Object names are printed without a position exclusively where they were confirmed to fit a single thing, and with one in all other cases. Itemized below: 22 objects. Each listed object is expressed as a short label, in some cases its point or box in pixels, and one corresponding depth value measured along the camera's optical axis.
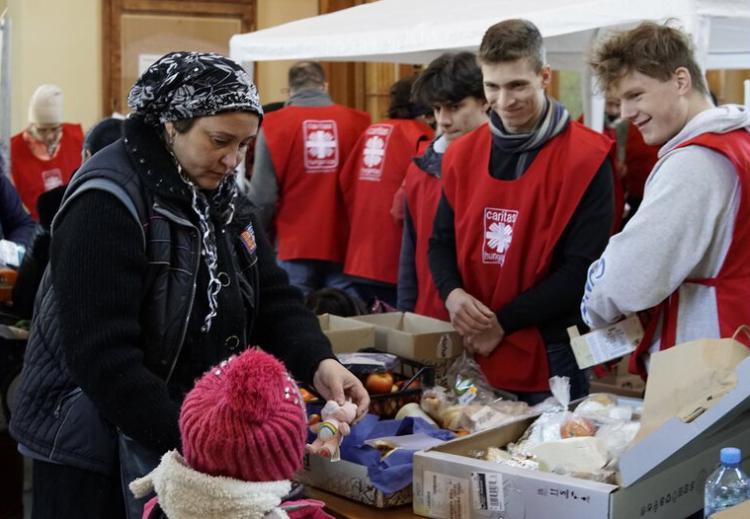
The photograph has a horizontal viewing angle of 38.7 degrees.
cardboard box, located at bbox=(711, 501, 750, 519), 1.62
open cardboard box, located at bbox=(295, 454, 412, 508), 2.04
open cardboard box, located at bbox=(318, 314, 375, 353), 2.81
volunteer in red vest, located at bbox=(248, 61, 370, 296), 4.84
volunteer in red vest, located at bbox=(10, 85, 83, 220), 6.15
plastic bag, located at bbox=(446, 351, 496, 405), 2.57
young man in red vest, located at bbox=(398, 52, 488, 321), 3.23
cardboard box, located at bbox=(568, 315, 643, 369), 2.35
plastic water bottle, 1.82
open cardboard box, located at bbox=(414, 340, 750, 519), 1.79
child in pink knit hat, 1.47
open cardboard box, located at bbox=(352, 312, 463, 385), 2.79
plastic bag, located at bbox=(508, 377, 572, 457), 2.14
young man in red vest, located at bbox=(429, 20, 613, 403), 2.74
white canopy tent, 3.14
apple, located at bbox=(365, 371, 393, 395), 2.51
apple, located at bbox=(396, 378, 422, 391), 2.54
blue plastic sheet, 2.02
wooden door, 8.56
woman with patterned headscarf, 1.74
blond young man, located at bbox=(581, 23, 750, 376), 2.16
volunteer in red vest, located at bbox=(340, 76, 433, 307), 4.47
